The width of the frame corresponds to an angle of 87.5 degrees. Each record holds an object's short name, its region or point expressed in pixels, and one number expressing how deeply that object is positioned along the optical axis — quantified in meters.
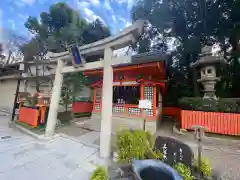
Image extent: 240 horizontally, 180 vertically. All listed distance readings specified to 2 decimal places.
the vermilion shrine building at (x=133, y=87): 6.52
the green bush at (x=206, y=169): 2.54
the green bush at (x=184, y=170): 2.27
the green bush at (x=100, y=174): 2.11
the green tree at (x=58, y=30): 10.66
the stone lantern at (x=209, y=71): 6.20
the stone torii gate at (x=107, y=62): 3.61
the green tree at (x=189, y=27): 9.16
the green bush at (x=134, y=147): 2.79
